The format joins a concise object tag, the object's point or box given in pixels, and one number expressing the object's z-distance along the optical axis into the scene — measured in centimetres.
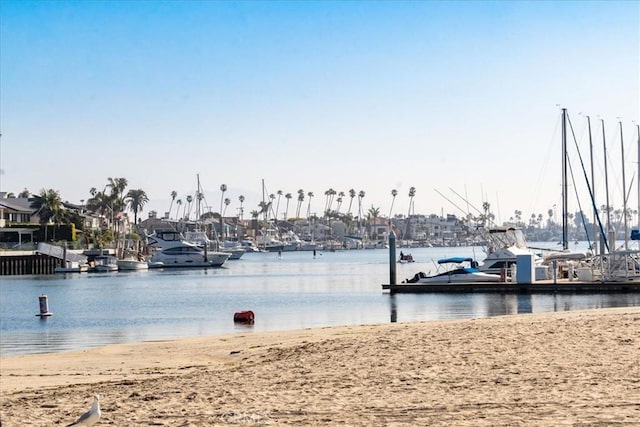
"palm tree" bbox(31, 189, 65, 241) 15000
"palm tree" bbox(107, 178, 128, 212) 18538
